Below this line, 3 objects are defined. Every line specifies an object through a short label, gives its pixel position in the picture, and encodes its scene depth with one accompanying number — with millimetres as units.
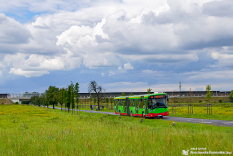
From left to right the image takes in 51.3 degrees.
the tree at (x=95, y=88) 76812
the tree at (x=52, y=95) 79625
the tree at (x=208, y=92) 70900
